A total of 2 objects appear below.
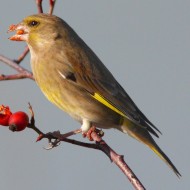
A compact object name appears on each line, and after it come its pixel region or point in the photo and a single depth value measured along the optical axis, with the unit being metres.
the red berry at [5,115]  6.35
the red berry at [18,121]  6.06
